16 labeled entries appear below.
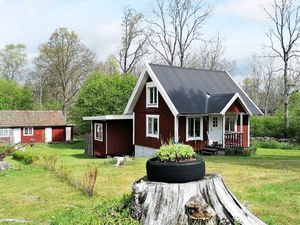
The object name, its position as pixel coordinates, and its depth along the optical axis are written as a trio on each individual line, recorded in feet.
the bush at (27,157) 59.60
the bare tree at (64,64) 152.66
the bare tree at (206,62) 157.89
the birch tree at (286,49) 108.47
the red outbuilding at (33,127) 122.31
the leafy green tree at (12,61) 179.11
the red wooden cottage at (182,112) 69.21
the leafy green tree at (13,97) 154.81
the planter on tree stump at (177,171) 20.06
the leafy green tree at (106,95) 109.70
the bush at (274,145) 88.84
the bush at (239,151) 66.23
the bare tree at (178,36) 132.98
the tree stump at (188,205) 19.33
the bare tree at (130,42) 146.00
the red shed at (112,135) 83.20
